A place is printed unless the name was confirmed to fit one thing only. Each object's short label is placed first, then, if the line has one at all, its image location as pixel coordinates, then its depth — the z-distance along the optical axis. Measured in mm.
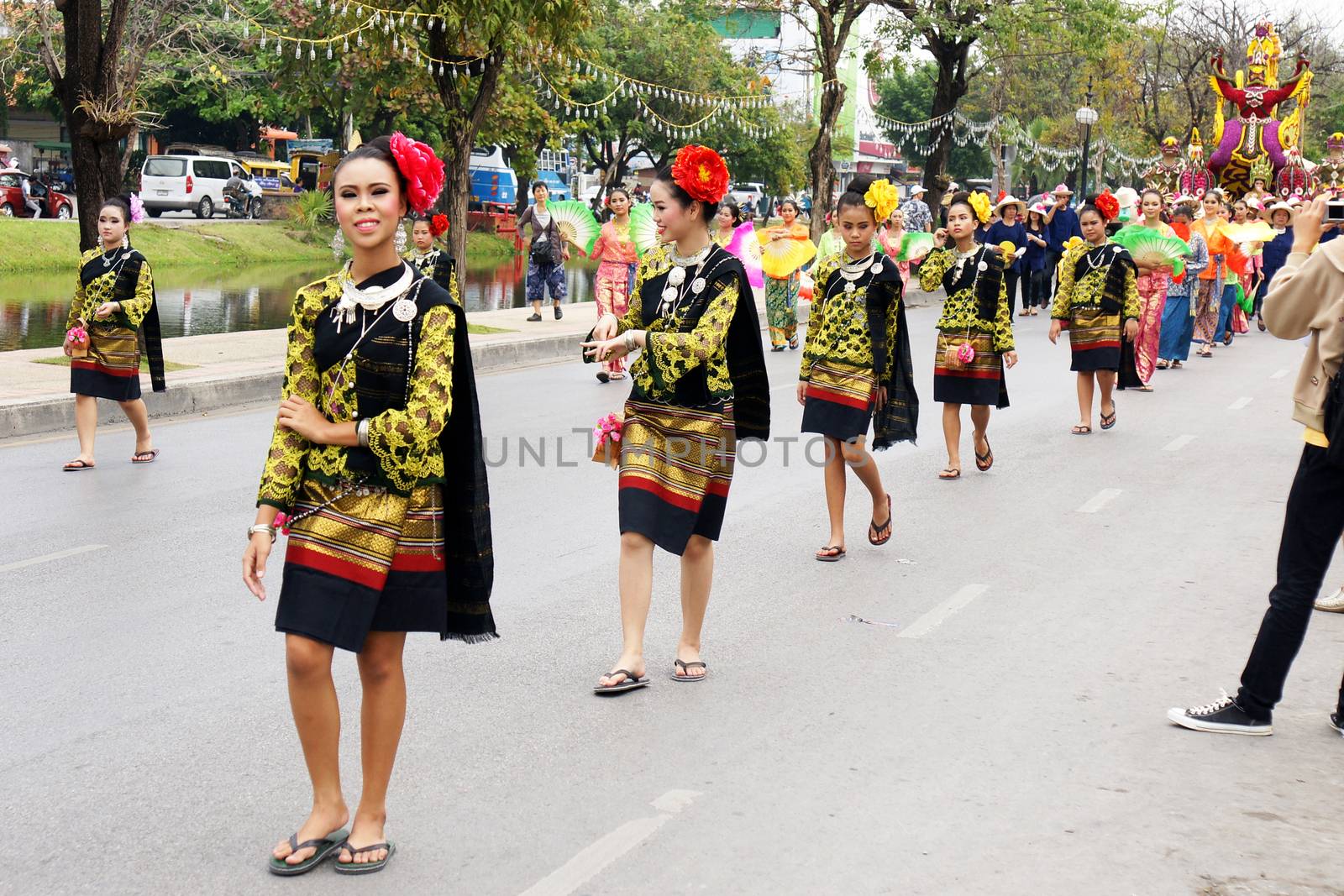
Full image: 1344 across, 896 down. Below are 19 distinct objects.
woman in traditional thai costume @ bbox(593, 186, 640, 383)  16453
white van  39781
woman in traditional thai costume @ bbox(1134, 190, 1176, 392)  15164
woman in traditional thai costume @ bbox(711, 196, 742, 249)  15895
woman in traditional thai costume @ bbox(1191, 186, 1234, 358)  19266
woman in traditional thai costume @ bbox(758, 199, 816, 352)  18078
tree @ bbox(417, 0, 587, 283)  17281
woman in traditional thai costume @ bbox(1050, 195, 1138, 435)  12117
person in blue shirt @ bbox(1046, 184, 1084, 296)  25906
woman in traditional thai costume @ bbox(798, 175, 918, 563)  7715
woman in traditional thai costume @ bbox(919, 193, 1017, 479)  10070
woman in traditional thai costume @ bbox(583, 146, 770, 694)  5461
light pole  37812
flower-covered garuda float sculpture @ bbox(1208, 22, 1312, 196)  37094
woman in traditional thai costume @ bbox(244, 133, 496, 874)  3779
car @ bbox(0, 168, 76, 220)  36781
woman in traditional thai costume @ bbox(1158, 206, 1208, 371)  17297
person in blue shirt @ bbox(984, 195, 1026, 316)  21905
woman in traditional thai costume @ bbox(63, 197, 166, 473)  9961
